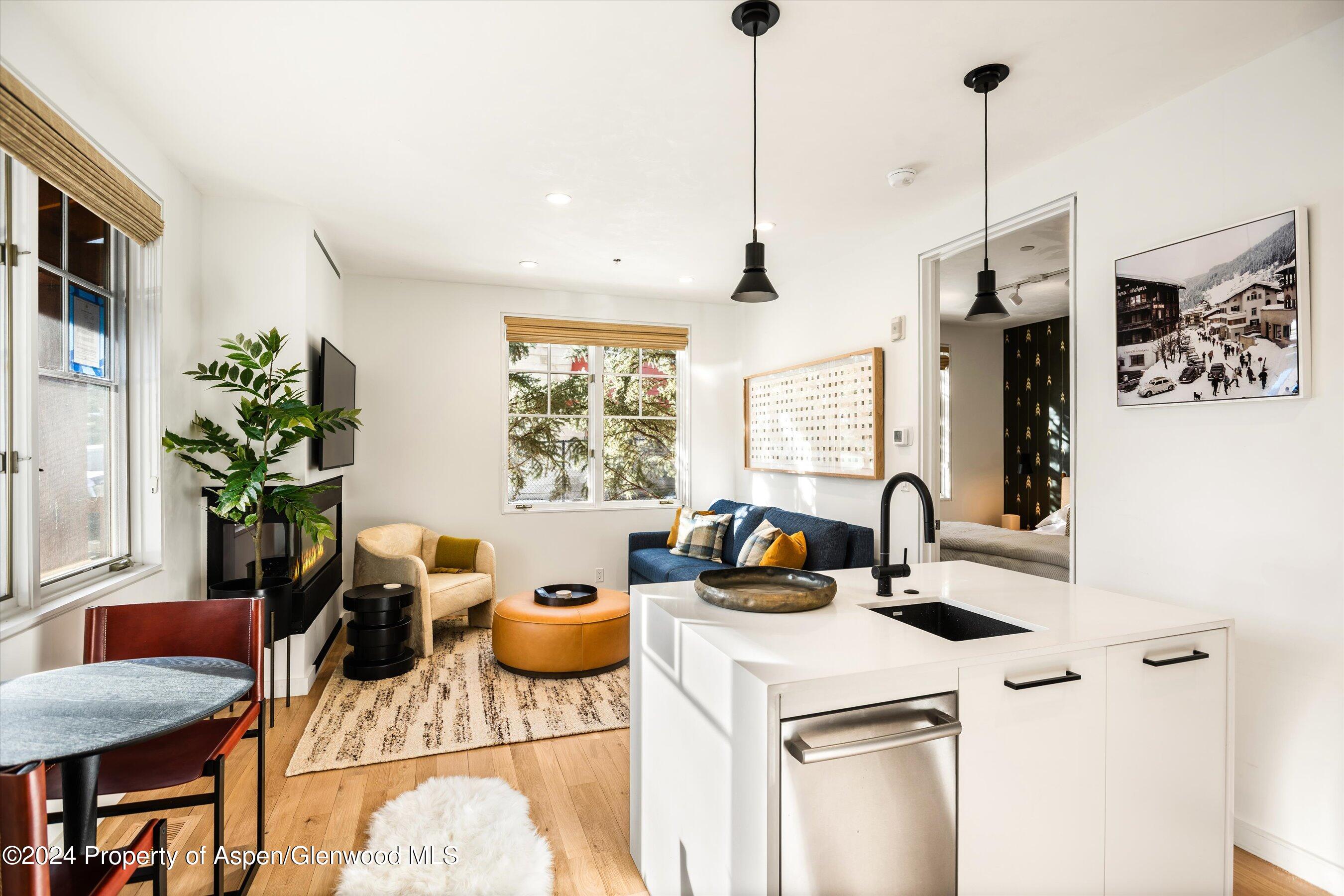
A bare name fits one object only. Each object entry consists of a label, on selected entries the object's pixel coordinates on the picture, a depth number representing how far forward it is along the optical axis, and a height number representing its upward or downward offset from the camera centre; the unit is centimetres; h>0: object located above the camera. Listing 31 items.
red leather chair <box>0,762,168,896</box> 95 -54
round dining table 118 -52
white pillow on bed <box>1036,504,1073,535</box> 539 -63
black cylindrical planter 293 -65
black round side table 368 -103
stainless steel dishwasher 126 -68
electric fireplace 312 -55
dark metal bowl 172 -39
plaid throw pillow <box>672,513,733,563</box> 479 -65
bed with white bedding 434 -68
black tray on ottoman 383 -86
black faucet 177 -25
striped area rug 285 -127
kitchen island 128 -64
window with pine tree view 528 +18
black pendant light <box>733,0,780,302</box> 216 +54
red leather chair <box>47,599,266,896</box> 165 -65
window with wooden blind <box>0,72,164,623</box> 197 +28
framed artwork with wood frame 396 +20
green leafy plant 282 +3
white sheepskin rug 194 -125
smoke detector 299 +121
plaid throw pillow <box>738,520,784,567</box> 400 -59
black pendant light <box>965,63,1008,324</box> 247 +53
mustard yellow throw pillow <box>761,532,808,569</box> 377 -60
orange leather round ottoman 363 -104
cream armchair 409 -82
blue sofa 380 -61
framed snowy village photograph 201 +43
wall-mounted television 366 +31
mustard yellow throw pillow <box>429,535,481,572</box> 474 -76
